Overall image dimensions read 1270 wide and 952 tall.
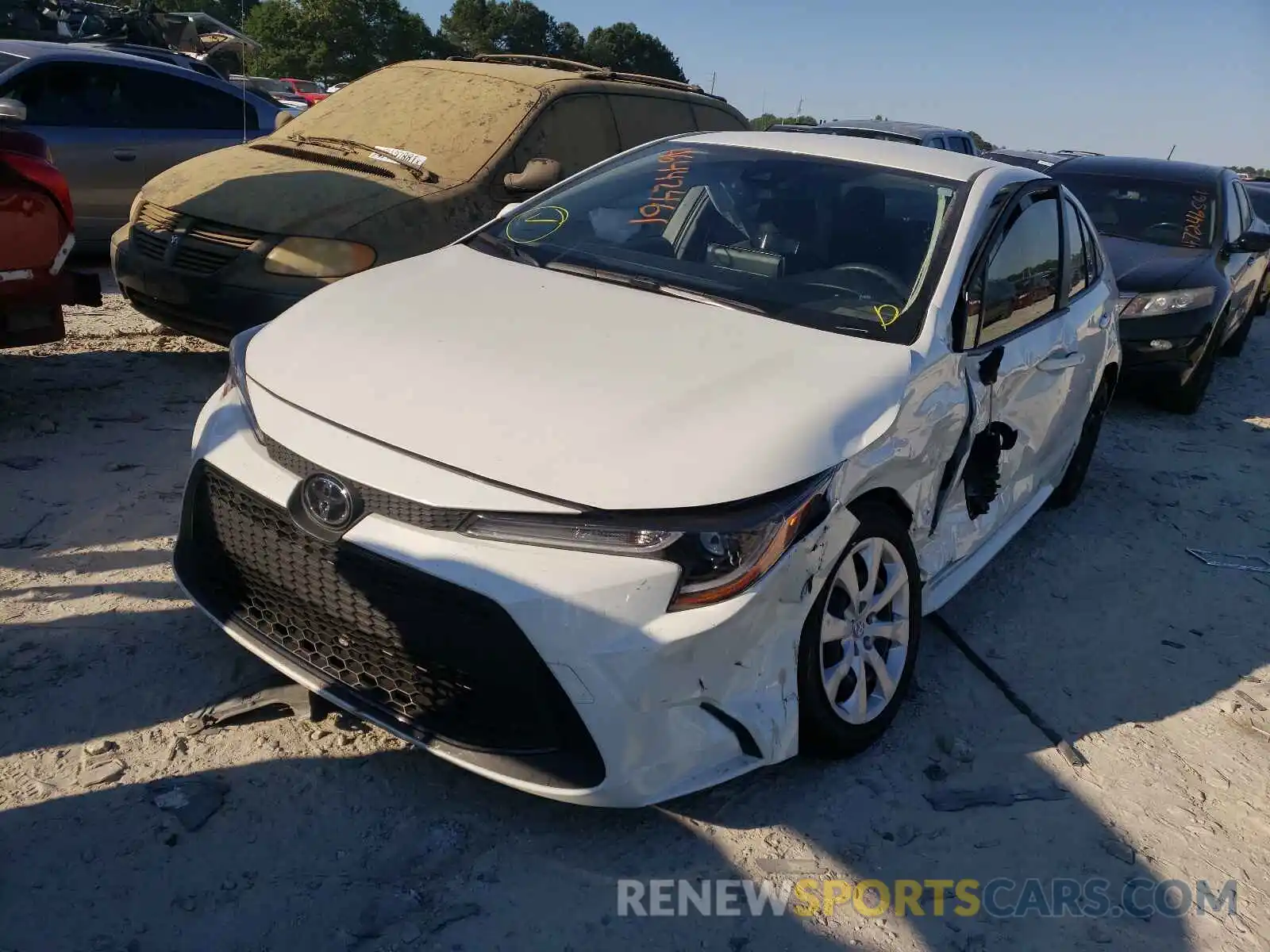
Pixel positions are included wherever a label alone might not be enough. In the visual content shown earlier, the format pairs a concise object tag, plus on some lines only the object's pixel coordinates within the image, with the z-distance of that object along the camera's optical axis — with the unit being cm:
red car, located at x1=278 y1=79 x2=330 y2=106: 2891
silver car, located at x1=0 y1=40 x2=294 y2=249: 736
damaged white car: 232
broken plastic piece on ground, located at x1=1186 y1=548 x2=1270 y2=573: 479
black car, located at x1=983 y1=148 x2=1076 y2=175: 986
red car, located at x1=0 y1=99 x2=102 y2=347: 422
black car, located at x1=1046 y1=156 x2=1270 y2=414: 705
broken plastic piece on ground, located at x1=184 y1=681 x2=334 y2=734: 280
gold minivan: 489
